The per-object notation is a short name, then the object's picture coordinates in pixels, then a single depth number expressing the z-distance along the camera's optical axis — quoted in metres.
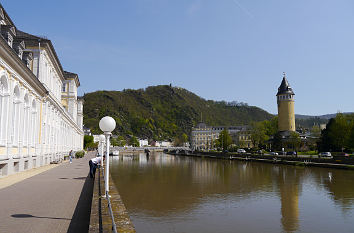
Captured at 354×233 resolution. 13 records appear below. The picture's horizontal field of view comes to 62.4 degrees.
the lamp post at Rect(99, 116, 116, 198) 9.77
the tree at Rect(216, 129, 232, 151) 102.00
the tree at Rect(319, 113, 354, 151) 59.23
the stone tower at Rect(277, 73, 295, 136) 99.38
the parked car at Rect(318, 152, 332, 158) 52.31
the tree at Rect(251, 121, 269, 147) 88.75
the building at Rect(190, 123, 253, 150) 158.25
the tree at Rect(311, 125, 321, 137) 89.05
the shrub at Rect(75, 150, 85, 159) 50.08
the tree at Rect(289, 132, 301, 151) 79.85
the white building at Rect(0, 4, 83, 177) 18.98
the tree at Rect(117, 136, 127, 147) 168.57
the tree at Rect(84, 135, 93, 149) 106.28
